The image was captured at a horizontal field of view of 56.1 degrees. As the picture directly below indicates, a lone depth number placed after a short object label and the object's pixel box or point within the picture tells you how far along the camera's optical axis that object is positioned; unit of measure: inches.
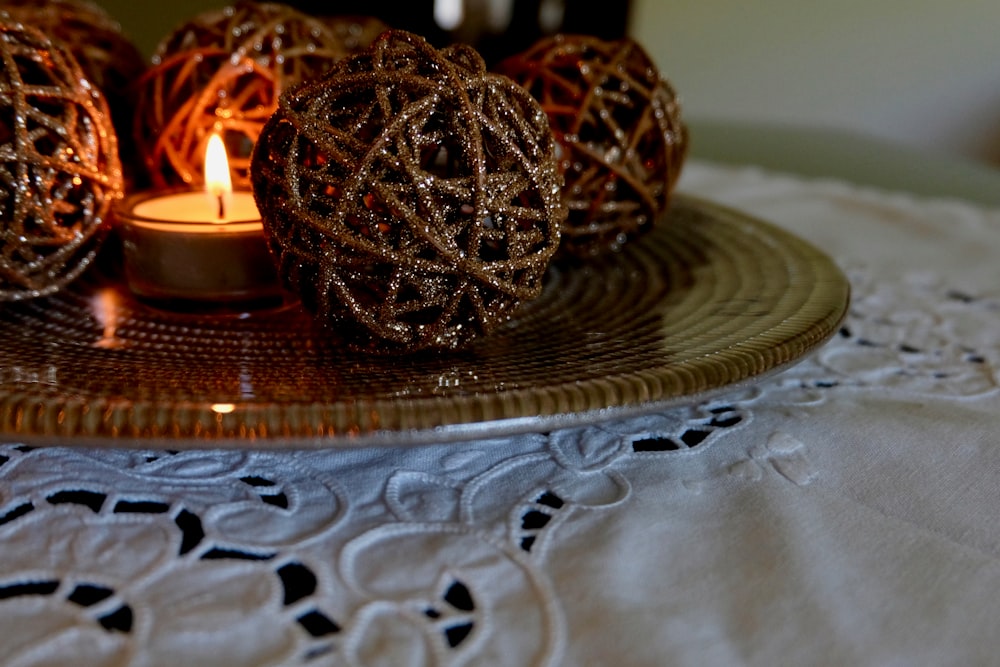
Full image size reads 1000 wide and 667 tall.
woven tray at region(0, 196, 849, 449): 13.6
